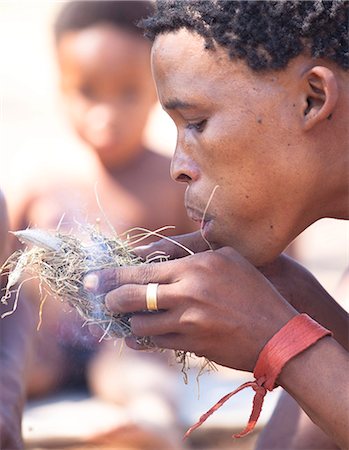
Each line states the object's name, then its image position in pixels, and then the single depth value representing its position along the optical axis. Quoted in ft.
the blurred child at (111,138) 23.09
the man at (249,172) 10.88
